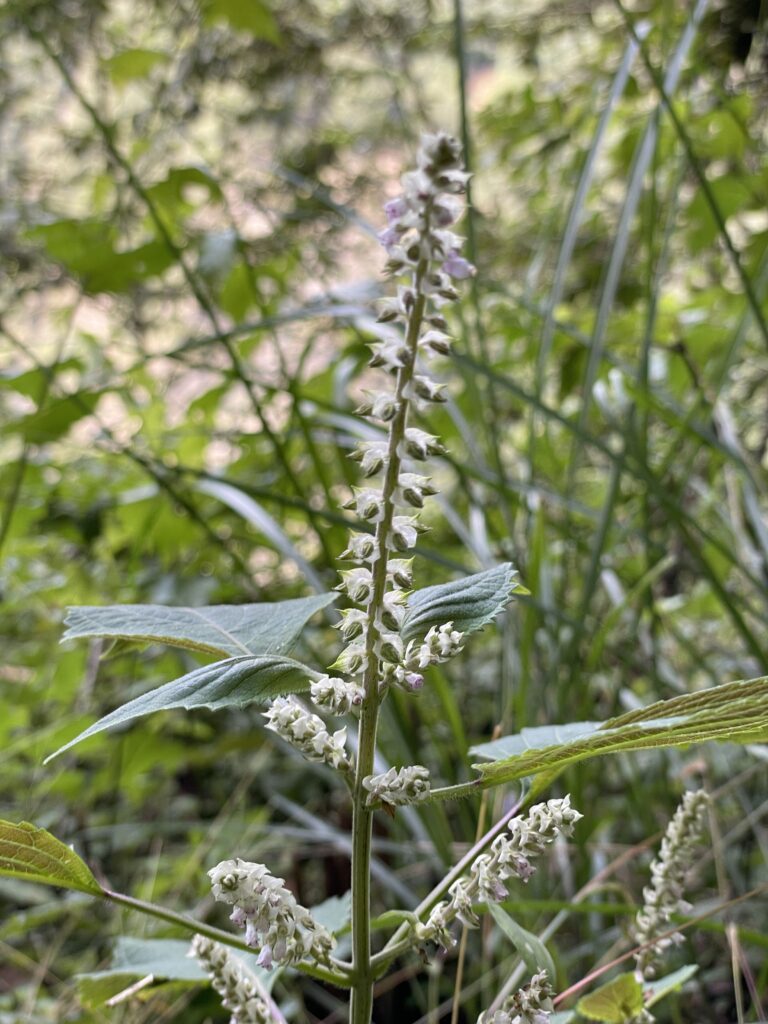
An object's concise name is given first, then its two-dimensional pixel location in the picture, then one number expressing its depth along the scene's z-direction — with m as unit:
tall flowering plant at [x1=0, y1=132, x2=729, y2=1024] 0.28
